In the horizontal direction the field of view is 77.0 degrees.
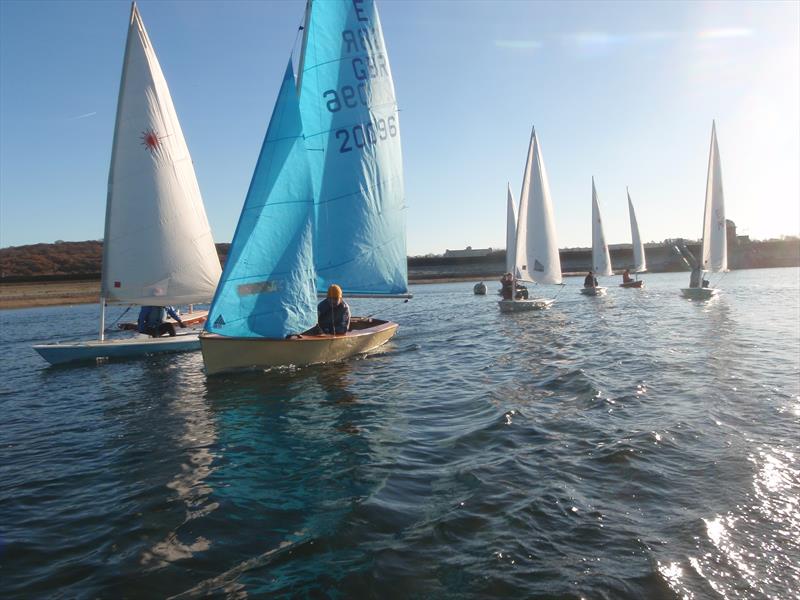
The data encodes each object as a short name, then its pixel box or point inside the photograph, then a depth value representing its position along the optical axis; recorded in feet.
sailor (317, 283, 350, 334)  45.44
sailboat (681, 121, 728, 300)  103.50
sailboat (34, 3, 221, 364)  52.80
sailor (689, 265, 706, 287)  106.42
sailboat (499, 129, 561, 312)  89.56
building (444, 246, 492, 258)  415.31
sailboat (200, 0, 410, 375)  38.17
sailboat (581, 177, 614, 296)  143.74
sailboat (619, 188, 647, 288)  167.53
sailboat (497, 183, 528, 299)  119.48
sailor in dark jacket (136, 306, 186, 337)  59.62
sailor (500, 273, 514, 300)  95.96
